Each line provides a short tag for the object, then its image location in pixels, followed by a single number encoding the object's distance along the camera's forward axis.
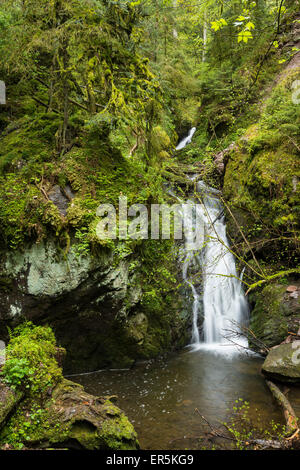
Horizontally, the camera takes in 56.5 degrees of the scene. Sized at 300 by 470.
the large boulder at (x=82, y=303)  4.88
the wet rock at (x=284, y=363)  5.08
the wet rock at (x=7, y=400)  3.20
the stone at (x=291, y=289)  6.70
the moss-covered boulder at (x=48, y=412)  3.28
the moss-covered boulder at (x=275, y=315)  6.36
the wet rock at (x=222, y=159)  9.57
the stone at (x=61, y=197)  5.48
